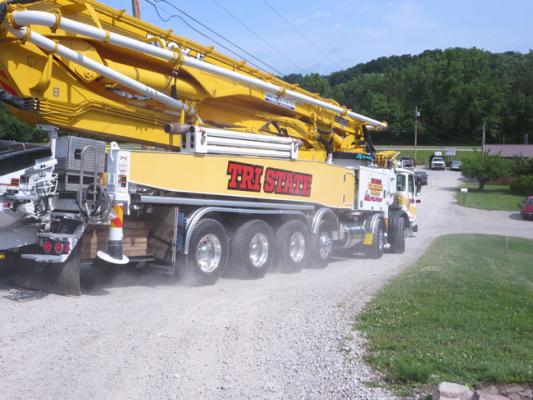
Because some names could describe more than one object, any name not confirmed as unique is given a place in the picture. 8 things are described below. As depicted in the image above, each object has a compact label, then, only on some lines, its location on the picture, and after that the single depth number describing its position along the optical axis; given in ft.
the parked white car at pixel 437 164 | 237.66
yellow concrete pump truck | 29.25
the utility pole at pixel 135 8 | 47.80
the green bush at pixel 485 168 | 181.57
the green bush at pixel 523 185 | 173.88
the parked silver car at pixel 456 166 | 235.77
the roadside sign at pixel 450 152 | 269.23
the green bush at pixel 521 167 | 185.34
